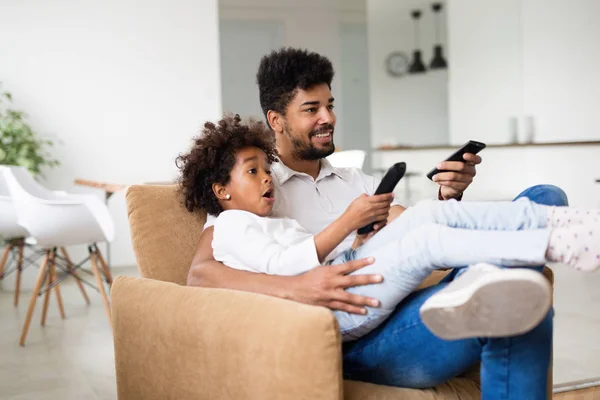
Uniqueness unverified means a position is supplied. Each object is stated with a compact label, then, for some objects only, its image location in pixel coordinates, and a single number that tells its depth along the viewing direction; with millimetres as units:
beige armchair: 1307
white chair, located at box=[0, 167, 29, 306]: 4594
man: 1328
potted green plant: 5609
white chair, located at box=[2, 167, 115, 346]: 4035
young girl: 1302
